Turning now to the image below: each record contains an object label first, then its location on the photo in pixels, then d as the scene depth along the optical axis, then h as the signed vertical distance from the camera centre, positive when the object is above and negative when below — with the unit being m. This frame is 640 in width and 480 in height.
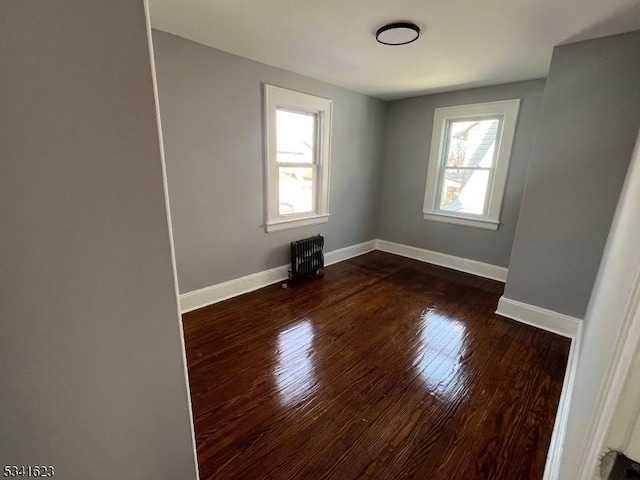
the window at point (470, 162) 3.28 +0.24
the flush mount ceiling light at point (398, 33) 1.90 +1.04
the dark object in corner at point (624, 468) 0.45 -0.45
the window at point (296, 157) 2.95 +0.23
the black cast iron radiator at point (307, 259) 3.33 -1.01
